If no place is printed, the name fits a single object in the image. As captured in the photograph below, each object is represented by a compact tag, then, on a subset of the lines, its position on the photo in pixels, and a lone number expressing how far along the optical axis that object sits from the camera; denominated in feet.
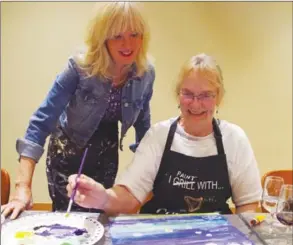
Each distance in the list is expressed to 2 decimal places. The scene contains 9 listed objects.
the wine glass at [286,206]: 3.64
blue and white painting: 3.27
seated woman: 4.41
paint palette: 3.23
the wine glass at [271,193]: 3.95
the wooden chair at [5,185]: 5.06
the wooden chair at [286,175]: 5.85
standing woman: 4.47
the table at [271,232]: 3.41
